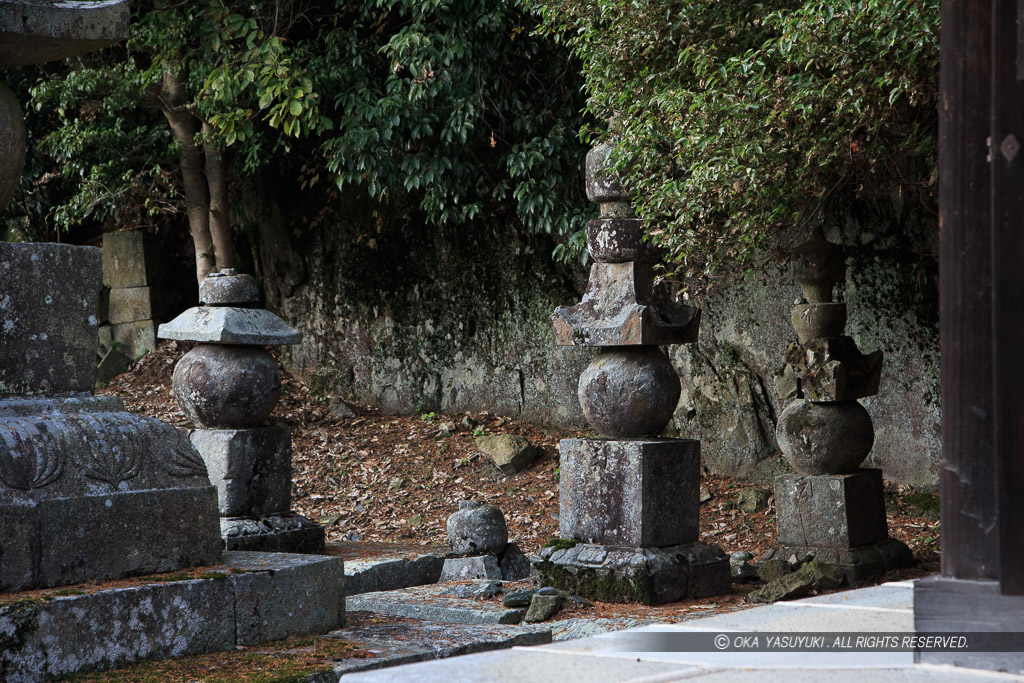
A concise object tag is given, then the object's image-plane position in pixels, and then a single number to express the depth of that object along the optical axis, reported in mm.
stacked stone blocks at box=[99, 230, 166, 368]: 12500
